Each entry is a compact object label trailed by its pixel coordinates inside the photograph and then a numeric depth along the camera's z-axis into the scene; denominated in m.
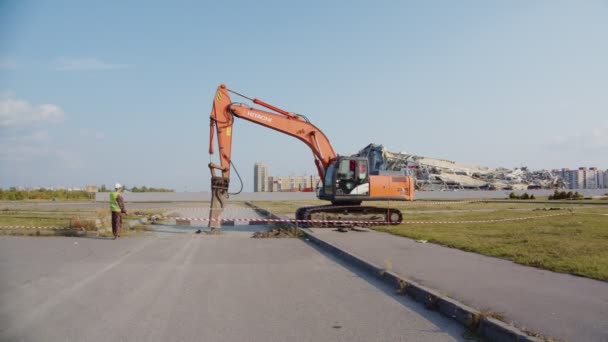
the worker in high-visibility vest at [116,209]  16.61
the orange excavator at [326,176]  19.78
